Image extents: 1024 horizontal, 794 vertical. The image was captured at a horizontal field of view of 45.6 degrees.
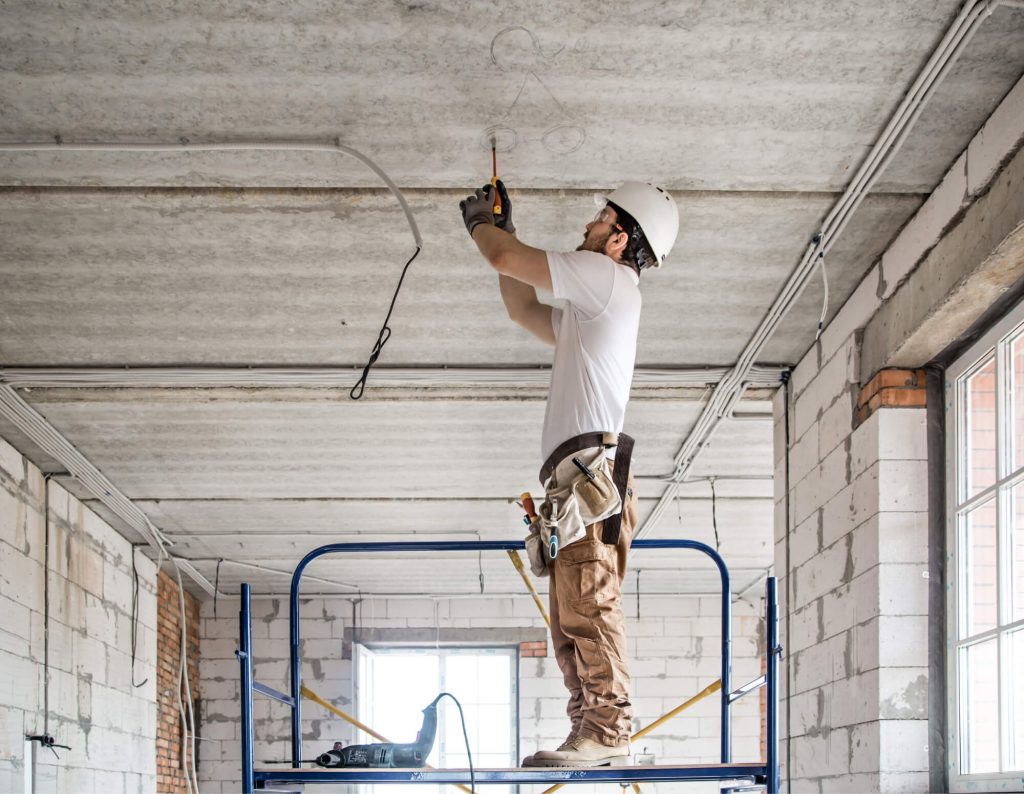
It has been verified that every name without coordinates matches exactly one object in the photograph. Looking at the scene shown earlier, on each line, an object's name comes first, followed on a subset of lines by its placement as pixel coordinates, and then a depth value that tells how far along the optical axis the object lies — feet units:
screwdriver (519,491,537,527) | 11.72
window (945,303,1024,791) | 12.81
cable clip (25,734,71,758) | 22.77
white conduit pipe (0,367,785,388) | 19.35
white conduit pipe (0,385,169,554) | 20.38
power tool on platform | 11.73
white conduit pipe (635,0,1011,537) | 10.84
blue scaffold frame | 10.93
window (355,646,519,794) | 38.81
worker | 10.88
